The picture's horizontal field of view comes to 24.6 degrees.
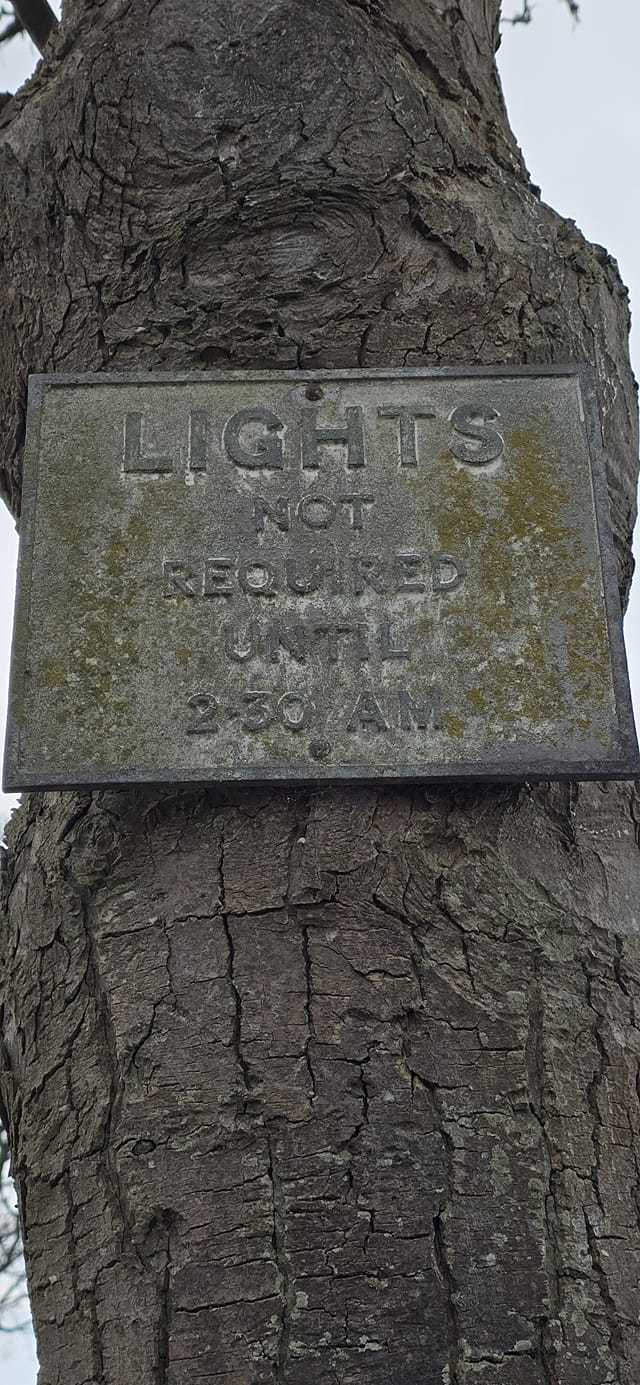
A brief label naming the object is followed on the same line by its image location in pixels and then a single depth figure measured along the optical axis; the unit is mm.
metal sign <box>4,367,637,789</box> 2061
